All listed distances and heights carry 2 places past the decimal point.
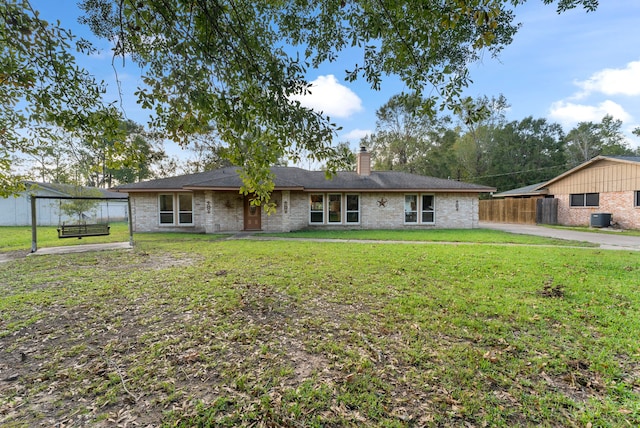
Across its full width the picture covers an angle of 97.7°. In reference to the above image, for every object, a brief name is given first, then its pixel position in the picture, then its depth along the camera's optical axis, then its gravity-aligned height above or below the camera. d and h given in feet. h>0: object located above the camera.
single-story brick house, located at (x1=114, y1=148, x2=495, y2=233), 49.70 +0.65
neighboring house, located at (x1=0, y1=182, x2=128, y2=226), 69.56 +0.01
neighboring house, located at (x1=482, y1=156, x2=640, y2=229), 51.01 +2.88
